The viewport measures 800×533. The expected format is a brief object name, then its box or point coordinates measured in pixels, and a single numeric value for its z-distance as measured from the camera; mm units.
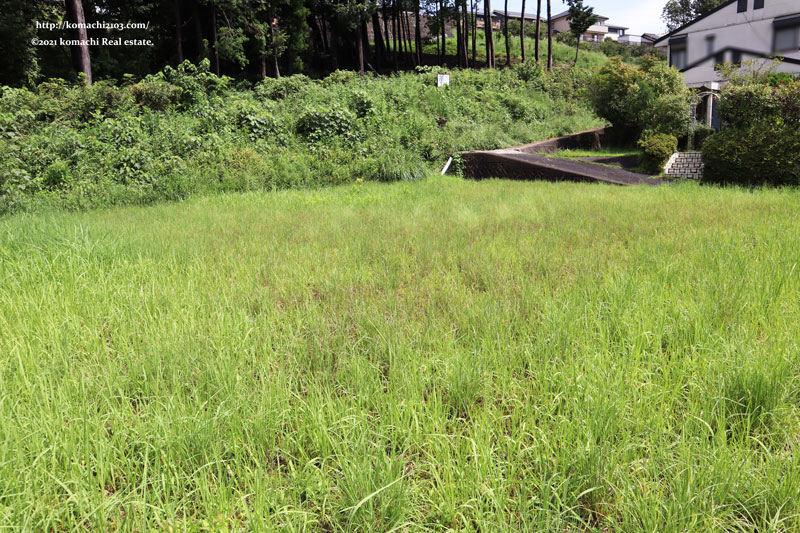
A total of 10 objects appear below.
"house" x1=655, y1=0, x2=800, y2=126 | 24859
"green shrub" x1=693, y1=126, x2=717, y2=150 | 16281
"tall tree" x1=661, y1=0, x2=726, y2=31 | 68250
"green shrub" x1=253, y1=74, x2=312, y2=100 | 17811
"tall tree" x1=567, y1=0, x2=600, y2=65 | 43403
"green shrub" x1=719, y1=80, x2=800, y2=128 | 9812
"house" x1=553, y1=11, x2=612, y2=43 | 85762
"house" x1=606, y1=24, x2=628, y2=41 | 98194
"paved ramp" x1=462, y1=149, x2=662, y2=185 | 11172
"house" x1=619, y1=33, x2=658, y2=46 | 76325
